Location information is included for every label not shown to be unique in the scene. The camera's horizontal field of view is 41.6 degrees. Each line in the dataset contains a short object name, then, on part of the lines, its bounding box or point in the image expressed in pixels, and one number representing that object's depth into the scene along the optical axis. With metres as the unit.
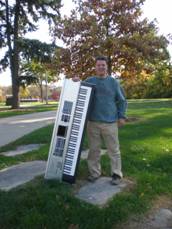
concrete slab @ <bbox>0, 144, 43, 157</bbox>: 4.74
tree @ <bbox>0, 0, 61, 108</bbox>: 15.64
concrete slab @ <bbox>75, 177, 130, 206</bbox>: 2.87
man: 3.20
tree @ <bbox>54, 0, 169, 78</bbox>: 8.43
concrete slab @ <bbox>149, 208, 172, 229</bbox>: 2.65
